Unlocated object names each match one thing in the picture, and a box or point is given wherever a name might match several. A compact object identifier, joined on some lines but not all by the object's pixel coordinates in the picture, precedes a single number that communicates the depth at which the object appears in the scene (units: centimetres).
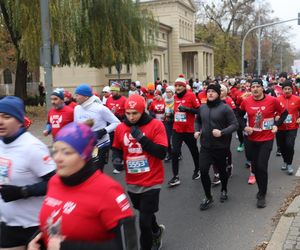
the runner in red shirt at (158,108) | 1016
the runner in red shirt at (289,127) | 796
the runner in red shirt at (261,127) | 608
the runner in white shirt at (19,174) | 303
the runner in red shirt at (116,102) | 994
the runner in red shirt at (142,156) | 407
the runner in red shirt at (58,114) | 721
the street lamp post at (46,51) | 1116
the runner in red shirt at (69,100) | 916
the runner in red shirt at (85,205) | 223
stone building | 3891
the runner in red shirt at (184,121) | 753
